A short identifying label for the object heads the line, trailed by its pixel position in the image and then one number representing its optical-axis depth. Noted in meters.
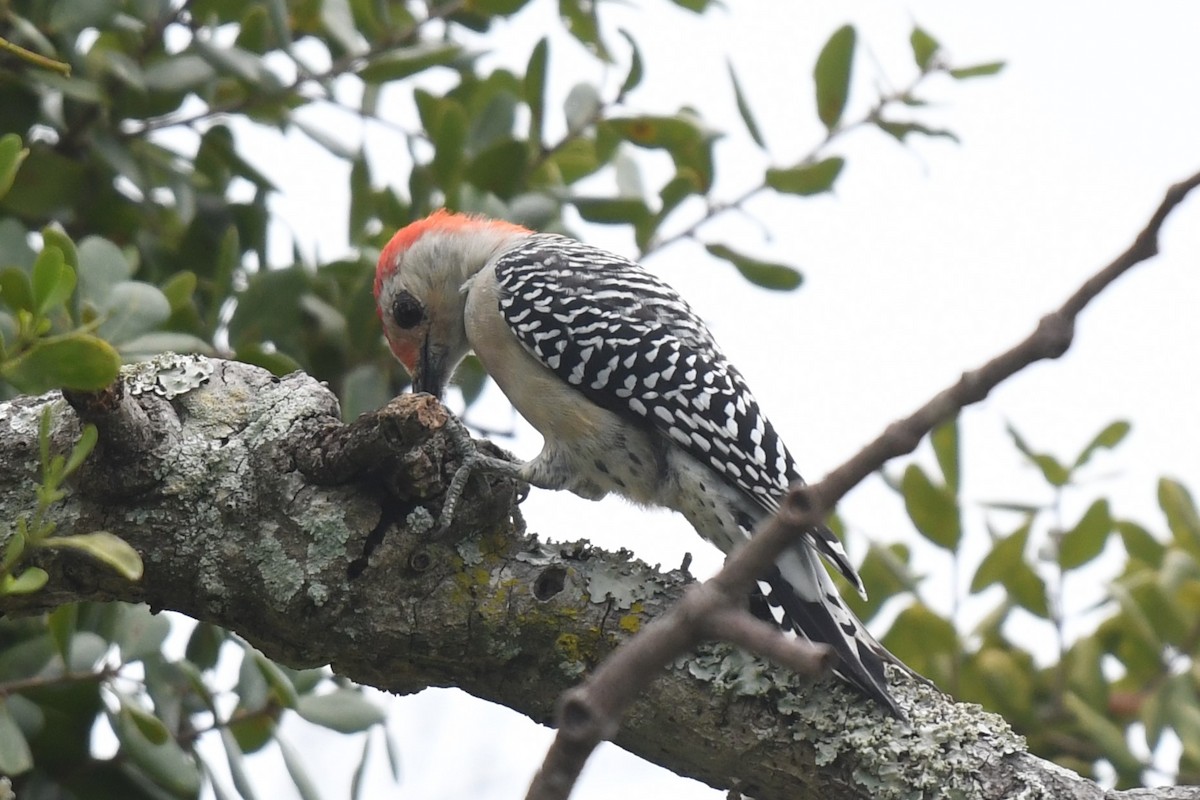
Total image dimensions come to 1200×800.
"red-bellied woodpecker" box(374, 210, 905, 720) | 7.21
